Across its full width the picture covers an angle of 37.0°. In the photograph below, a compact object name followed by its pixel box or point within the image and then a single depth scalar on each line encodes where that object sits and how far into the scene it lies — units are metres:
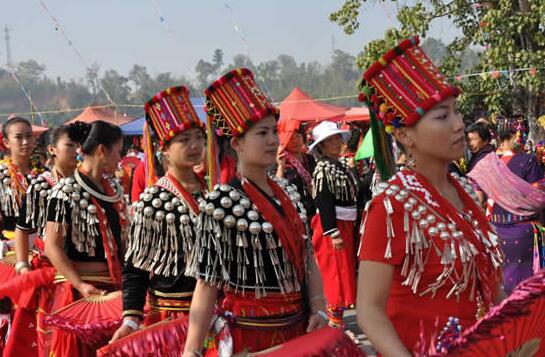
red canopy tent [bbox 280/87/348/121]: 20.80
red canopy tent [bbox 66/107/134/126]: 25.06
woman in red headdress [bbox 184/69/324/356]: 2.82
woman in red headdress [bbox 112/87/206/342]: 3.57
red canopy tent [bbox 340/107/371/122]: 20.73
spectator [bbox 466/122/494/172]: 7.38
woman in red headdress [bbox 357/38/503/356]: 2.25
